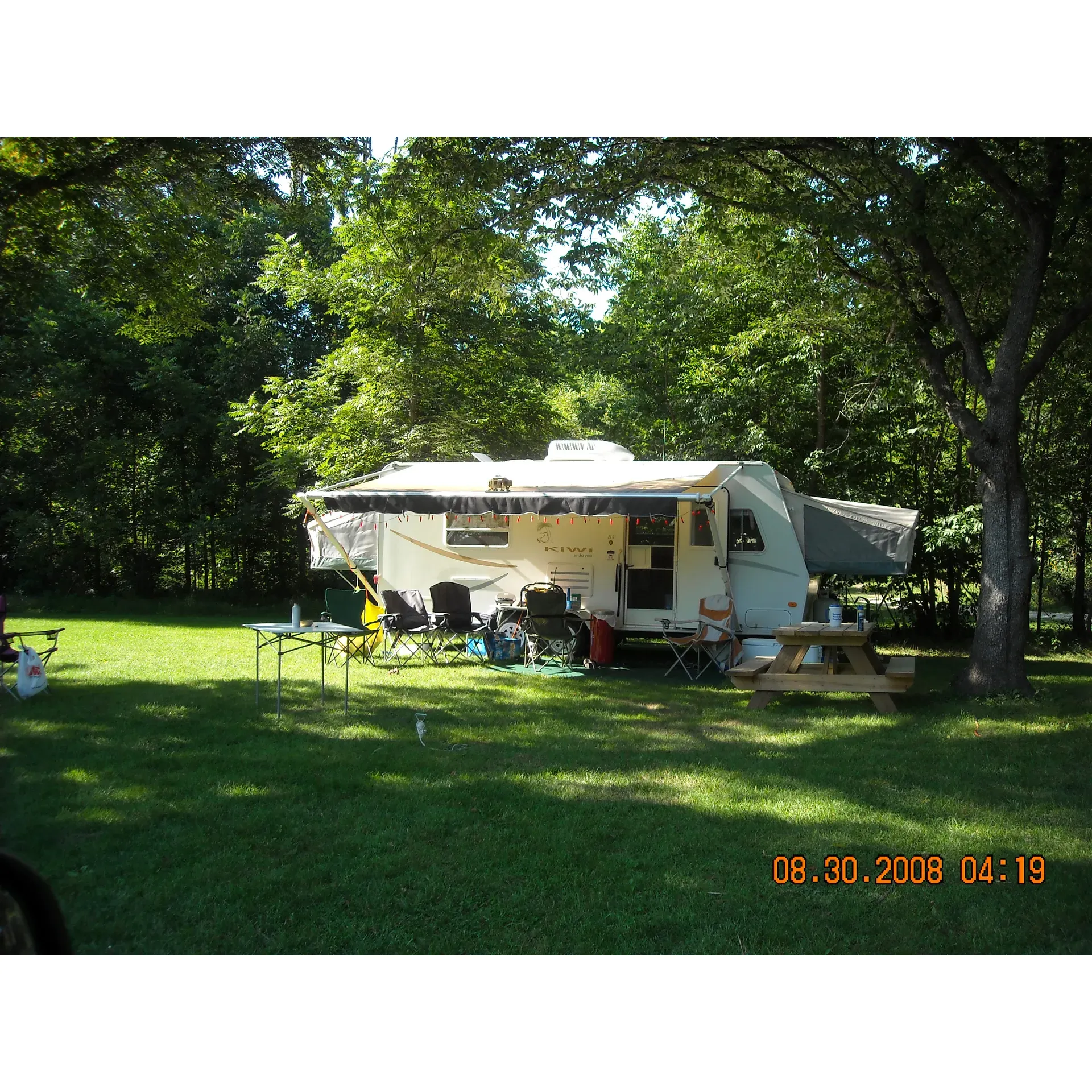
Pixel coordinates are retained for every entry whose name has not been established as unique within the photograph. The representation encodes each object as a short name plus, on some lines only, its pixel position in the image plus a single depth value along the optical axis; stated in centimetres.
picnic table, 744
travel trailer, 955
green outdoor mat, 962
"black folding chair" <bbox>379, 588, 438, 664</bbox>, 998
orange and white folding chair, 968
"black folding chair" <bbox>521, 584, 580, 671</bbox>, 969
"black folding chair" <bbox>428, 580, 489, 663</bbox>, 1020
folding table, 689
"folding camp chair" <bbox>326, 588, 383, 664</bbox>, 938
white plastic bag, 730
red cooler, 1016
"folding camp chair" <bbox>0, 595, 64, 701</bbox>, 739
